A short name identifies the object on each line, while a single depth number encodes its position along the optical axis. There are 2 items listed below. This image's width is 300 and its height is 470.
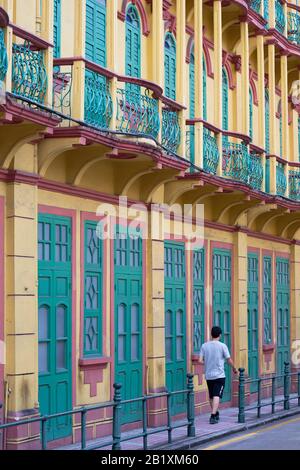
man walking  18.58
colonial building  14.05
